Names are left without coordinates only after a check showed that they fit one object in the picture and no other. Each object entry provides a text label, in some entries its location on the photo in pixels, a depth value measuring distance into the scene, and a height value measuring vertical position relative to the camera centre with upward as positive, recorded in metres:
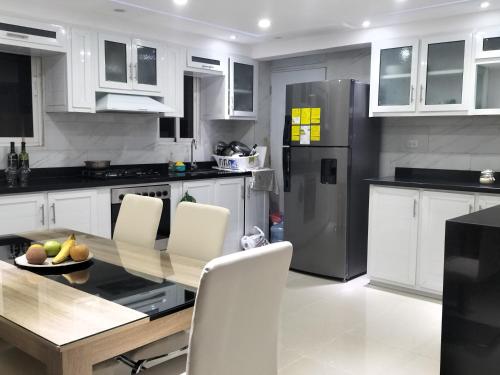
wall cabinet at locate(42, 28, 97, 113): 4.04 +0.53
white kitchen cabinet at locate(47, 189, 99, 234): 3.73 -0.56
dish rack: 5.42 -0.23
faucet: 5.50 -0.11
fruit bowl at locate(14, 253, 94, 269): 2.11 -0.54
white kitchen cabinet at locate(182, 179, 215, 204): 4.72 -0.48
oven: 4.16 -0.53
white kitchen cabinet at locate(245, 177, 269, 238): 5.37 -0.75
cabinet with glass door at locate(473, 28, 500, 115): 3.84 +0.59
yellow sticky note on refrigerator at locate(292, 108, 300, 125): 4.71 +0.25
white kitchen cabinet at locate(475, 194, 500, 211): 3.68 -0.42
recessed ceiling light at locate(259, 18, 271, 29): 4.43 +1.10
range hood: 4.19 +0.32
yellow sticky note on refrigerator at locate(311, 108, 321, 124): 4.54 +0.25
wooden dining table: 1.44 -0.57
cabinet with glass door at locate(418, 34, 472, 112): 4.00 +0.59
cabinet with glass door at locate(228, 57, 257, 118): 5.41 +0.61
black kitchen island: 2.20 -0.70
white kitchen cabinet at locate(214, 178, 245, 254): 5.06 -0.65
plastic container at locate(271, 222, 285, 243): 5.51 -1.01
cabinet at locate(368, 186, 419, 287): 4.12 -0.78
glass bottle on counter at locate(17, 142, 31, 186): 3.99 -0.23
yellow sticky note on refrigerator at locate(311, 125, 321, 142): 4.55 +0.09
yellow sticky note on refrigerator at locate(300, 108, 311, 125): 4.62 +0.25
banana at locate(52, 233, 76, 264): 2.15 -0.50
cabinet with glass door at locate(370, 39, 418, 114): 4.26 +0.60
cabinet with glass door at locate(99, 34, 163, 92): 4.25 +0.68
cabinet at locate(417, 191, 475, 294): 3.89 -0.72
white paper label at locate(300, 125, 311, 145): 4.63 +0.07
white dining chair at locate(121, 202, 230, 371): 2.50 -0.48
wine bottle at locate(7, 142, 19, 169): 3.97 -0.17
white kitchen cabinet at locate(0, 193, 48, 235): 3.47 -0.54
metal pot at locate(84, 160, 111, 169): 4.38 -0.22
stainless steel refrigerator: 4.42 -0.28
